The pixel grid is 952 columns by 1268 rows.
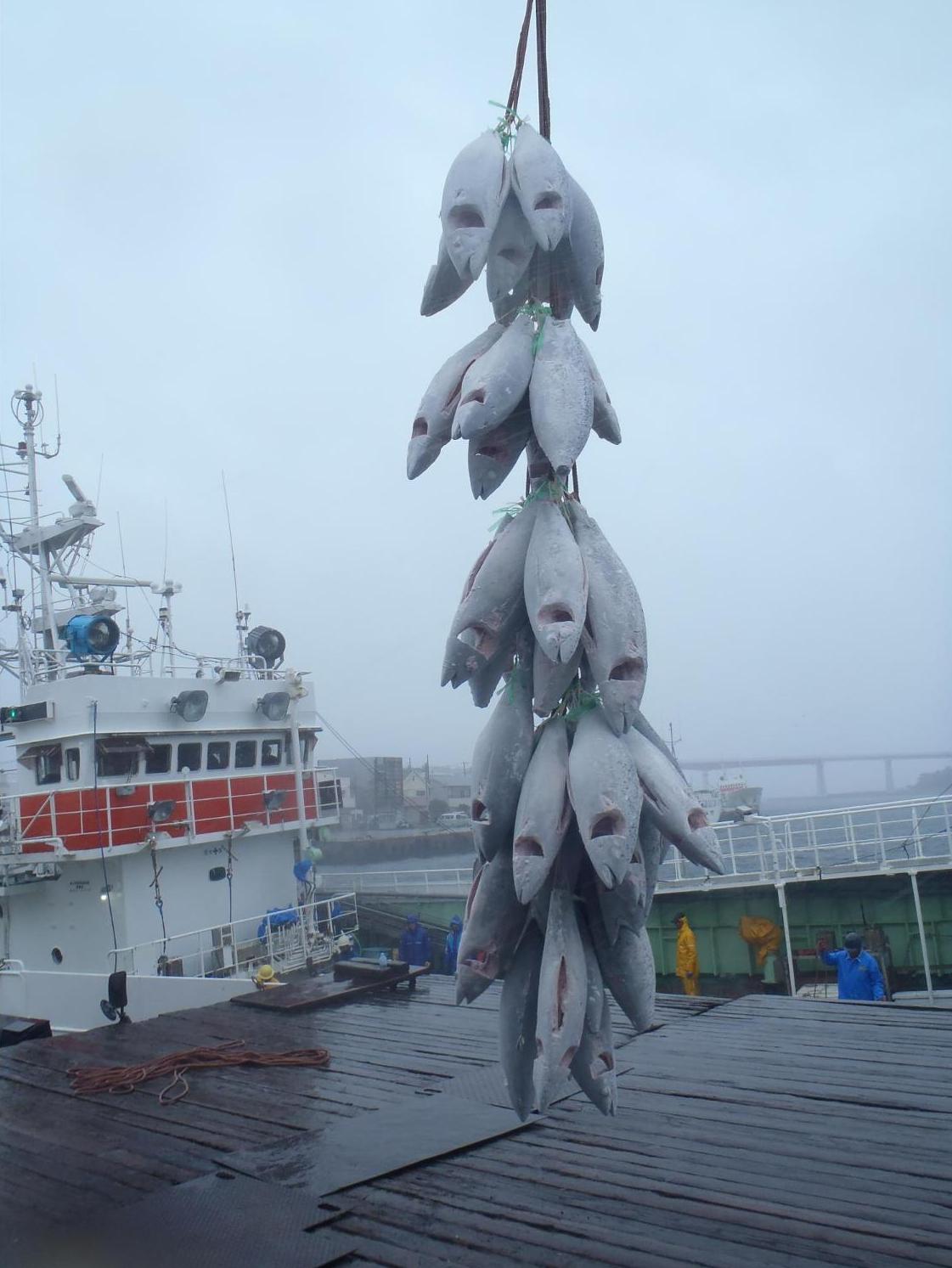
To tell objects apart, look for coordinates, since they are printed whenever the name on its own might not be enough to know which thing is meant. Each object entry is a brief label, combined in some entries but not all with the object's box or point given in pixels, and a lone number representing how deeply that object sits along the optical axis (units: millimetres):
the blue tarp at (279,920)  19812
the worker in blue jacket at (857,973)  10789
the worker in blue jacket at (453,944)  17141
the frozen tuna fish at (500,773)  3076
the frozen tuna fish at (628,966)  3160
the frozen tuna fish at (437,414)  3326
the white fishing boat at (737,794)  46316
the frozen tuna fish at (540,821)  2887
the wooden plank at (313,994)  8602
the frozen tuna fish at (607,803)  2799
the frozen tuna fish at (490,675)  3303
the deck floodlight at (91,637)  18656
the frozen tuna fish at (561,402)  3062
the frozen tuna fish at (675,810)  2996
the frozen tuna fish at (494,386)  3055
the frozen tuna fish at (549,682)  3039
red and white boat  18156
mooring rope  6289
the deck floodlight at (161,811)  18281
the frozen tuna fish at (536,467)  3342
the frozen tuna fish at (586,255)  3422
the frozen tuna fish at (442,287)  3512
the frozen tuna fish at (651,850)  3133
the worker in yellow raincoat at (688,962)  17094
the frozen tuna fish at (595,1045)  3074
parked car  70250
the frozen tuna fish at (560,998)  2902
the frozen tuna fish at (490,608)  3125
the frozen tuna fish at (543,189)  3186
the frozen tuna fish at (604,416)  3400
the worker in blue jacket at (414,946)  19062
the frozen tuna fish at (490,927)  3127
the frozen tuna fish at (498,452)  3297
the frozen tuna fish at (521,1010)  3193
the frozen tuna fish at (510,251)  3379
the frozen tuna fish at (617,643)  2922
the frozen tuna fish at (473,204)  3207
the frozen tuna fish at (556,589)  2861
